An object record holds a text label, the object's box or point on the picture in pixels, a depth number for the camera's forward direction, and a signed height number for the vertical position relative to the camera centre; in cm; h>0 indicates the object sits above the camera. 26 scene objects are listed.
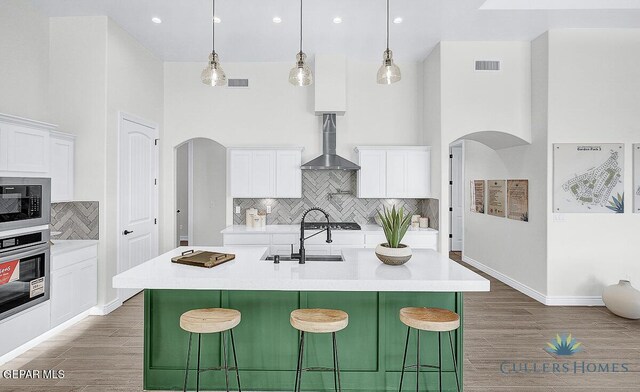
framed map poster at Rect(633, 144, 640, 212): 443 +24
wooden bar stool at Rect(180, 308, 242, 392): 216 -78
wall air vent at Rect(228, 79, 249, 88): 567 +183
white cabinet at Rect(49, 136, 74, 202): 378 +30
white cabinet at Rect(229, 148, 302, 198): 535 +37
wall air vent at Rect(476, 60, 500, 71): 496 +188
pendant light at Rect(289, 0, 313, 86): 300 +107
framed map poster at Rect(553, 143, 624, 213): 445 +25
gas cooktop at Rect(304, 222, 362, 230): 512 -44
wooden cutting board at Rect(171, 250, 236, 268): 257 -48
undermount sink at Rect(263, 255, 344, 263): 295 -53
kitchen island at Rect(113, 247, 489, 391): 256 -104
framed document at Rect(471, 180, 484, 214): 644 +2
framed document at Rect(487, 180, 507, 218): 566 +0
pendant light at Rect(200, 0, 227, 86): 300 +105
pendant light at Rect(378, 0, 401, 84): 288 +104
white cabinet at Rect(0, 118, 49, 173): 295 +41
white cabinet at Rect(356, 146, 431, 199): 533 +39
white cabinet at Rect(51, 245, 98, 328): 351 -95
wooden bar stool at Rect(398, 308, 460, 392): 215 -77
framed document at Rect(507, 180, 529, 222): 502 -4
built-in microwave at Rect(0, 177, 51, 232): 295 -6
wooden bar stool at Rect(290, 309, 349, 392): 212 -77
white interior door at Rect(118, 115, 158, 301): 449 +2
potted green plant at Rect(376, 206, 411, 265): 260 -38
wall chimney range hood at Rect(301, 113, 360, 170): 517 +62
